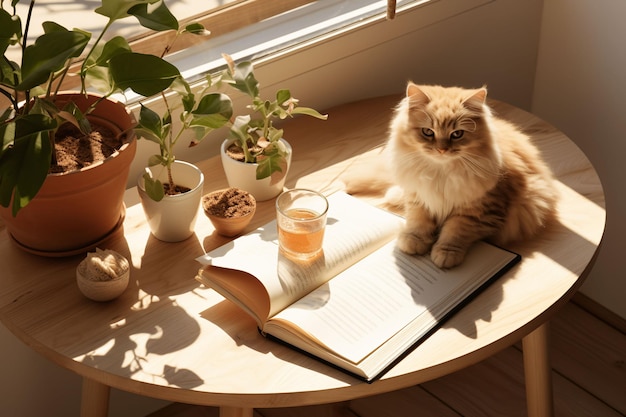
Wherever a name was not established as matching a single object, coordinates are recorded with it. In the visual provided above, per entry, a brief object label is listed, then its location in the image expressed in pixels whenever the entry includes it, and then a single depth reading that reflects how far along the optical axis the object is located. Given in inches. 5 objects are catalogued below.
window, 57.4
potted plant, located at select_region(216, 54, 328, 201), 52.2
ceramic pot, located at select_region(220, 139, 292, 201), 52.8
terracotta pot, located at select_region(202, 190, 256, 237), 50.1
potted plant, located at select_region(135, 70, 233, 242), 47.8
